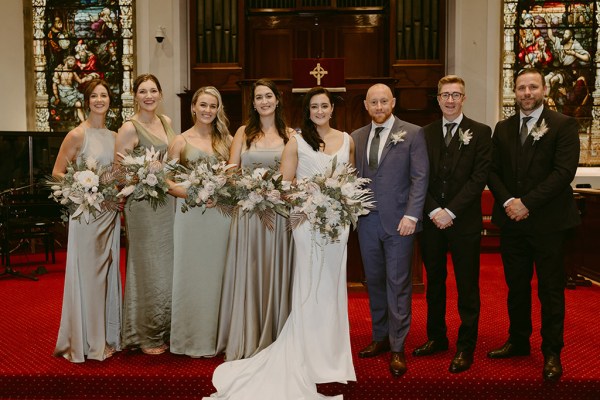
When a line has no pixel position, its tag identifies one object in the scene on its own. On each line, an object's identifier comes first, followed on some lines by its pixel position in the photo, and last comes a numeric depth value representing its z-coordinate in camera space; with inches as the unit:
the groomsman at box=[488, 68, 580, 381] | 148.7
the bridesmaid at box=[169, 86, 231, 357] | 161.9
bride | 142.9
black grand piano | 340.9
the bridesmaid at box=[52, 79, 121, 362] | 160.4
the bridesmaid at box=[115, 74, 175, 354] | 163.8
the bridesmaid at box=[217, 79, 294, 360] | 157.6
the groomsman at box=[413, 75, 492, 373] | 151.9
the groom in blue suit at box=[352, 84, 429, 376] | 150.2
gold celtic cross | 330.3
